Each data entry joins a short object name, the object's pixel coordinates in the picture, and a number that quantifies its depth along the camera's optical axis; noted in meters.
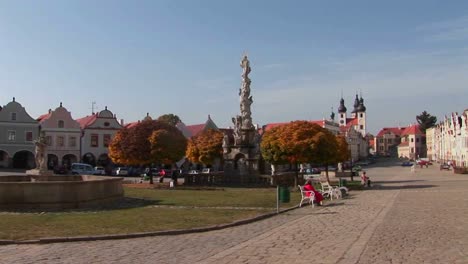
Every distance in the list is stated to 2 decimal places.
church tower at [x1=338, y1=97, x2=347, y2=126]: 186.12
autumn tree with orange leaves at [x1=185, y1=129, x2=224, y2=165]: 52.56
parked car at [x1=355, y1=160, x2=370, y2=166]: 126.81
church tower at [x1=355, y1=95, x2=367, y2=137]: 181.38
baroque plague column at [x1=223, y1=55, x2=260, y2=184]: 44.62
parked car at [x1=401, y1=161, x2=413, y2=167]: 116.75
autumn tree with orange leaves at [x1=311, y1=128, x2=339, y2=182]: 37.22
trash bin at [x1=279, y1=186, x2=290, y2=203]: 21.53
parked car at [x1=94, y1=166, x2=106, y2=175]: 61.83
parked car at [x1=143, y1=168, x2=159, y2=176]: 66.12
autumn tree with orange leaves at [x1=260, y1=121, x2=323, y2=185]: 37.06
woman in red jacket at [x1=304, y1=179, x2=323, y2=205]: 22.52
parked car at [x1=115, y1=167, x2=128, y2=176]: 64.75
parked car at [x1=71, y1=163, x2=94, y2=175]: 59.99
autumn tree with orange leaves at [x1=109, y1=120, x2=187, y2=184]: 41.03
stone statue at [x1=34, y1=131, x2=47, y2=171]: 33.09
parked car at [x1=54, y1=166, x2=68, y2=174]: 60.38
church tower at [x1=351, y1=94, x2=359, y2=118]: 186.57
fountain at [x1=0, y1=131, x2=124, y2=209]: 18.92
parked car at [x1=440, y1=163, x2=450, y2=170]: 89.04
